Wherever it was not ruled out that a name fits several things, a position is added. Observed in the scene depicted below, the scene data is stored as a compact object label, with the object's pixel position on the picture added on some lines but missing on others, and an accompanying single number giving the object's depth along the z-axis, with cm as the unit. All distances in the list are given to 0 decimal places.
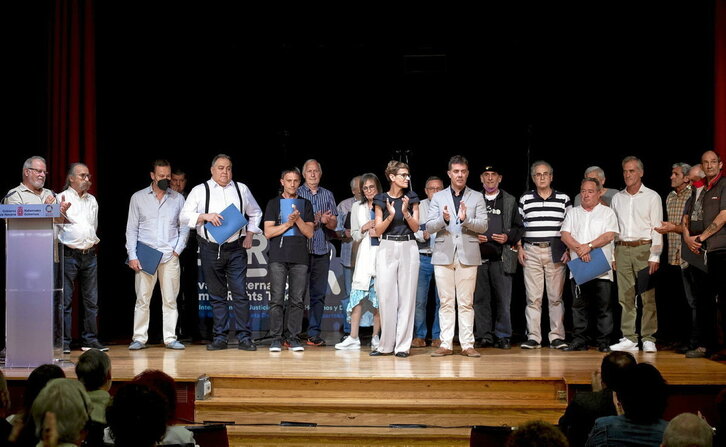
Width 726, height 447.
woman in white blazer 679
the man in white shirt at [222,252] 689
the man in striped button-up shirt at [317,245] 720
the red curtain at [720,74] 708
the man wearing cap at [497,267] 705
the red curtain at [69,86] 751
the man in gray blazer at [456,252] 639
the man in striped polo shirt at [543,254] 701
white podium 566
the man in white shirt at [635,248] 679
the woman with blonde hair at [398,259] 640
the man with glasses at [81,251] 677
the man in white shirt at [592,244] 674
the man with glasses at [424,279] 741
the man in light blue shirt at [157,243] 712
